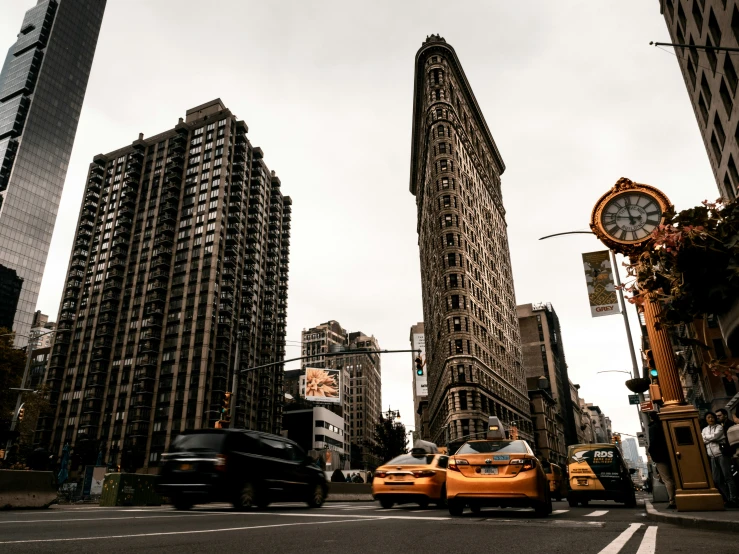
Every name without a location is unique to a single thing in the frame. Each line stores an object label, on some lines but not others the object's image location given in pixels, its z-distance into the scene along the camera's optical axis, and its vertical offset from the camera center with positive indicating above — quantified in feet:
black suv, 34.27 +0.51
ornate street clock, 33.02 +15.43
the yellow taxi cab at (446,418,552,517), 29.30 -0.36
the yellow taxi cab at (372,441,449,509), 39.45 -0.51
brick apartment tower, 276.21 +104.29
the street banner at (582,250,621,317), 48.39 +17.10
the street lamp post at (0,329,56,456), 112.06 +16.99
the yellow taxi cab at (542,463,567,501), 59.67 -0.91
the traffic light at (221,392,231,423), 68.54 +8.74
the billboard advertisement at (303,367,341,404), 223.51 +36.76
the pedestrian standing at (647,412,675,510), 31.14 +0.93
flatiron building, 215.51 +98.84
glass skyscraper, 403.95 +296.55
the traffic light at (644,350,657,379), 31.90 +6.41
